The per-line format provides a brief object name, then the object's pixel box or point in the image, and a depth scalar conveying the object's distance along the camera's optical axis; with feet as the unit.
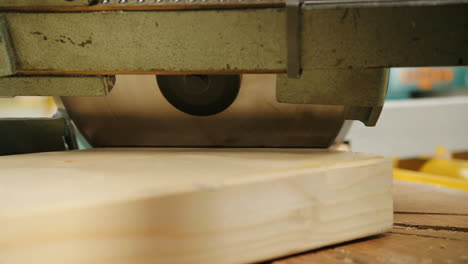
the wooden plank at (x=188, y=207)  1.46
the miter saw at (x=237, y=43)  1.60
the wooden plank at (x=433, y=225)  1.73
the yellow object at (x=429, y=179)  2.33
